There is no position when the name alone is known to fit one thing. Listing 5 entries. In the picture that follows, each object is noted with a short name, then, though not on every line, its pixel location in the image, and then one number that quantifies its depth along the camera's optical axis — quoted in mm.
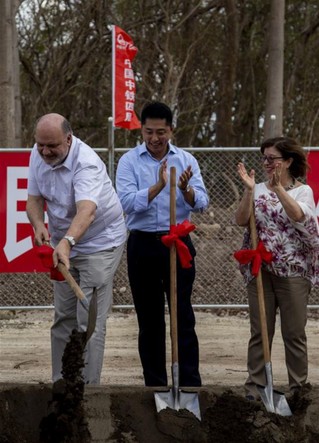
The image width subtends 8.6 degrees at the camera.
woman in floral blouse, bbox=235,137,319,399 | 13904
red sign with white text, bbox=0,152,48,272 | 20761
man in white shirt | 12972
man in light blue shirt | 14156
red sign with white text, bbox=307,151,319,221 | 20822
